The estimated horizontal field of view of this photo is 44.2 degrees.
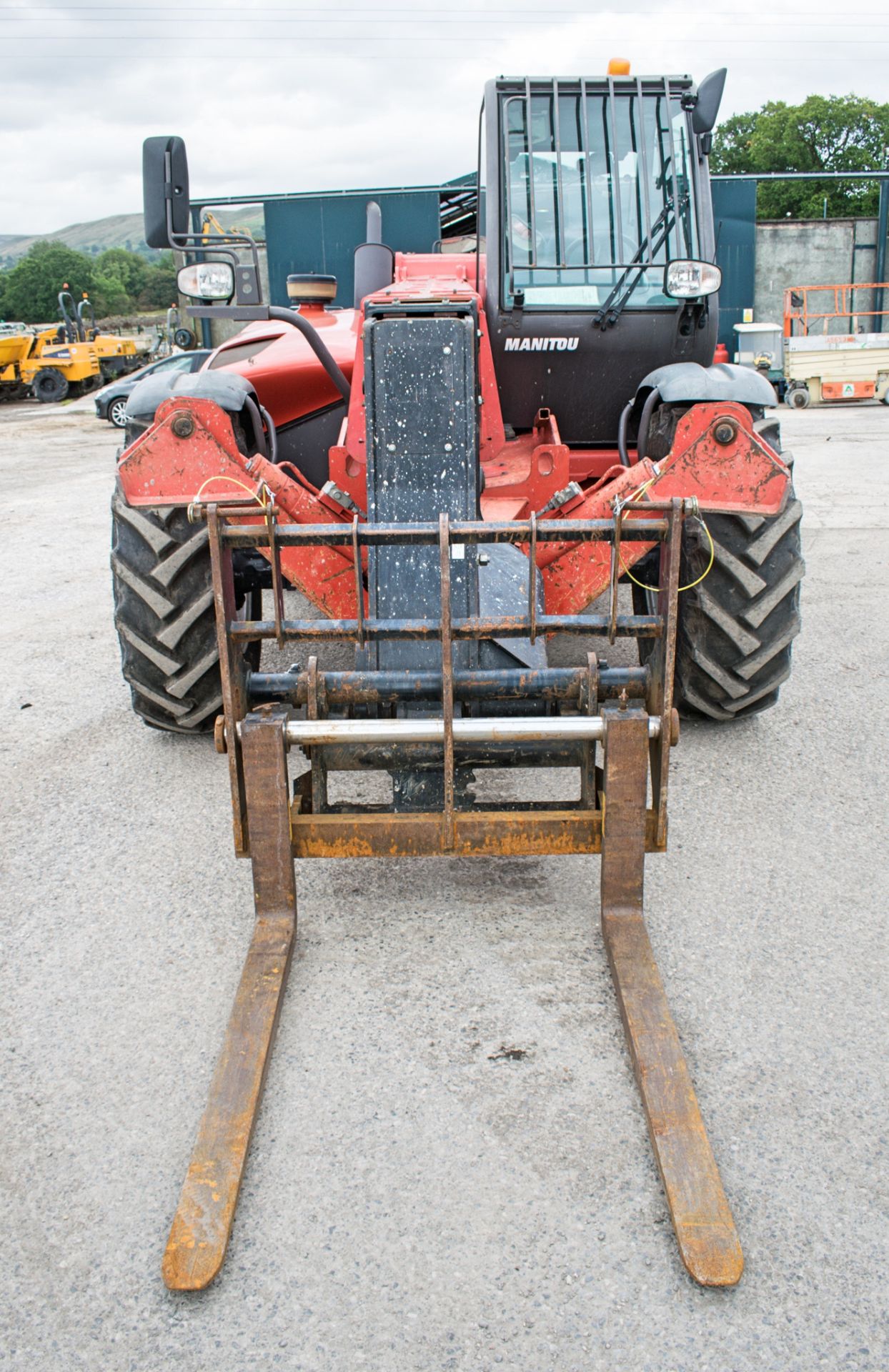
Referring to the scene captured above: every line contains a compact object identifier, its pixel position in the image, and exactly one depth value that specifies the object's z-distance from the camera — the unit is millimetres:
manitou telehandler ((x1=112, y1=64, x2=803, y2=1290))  3031
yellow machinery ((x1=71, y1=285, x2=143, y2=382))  26797
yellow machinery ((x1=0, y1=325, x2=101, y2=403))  25641
